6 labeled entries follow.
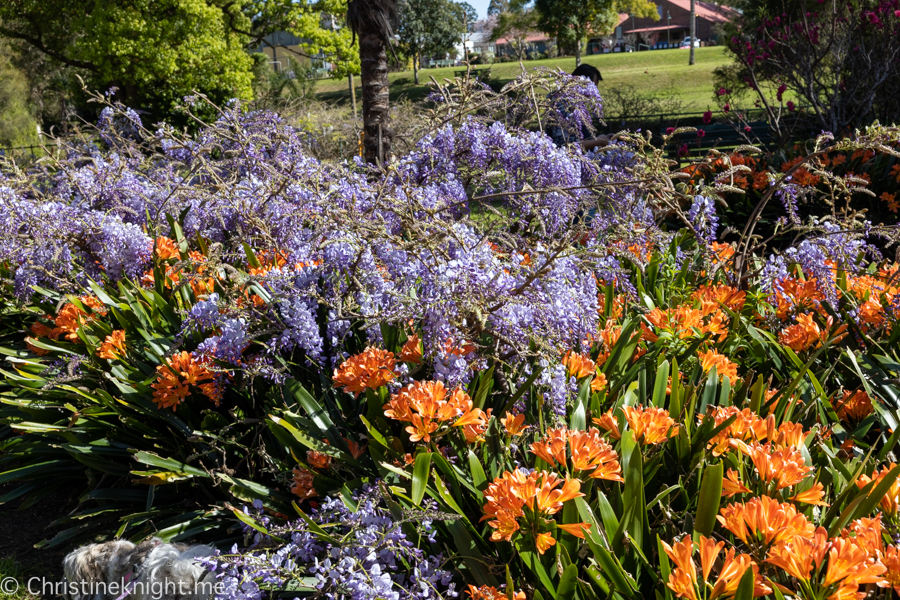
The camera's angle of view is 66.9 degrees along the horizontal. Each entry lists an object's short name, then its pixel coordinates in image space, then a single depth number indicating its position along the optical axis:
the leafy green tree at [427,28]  43.00
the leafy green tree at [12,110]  23.20
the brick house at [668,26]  68.69
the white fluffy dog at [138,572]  2.24
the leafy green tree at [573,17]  32.12
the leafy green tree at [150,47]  15.31
